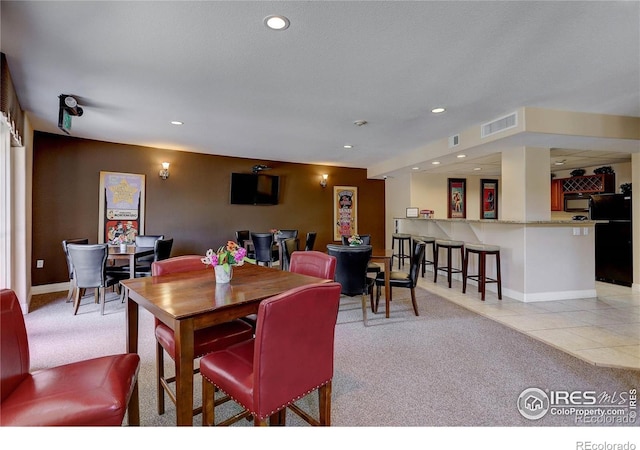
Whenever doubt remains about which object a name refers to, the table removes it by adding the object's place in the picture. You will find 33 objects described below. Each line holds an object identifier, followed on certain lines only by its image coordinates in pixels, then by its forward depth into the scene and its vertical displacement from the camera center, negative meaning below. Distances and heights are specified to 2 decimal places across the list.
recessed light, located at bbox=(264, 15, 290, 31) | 2.02 +1.33
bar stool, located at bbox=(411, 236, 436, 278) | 5.82 -0.33
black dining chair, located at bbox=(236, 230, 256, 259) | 6.11 -0.29
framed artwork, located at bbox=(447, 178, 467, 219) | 7.79 +0.63
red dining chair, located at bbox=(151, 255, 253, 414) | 1.79 -0.69
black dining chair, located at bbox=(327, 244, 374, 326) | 3.38 -0.50
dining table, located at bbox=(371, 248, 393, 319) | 3.65 -0.57
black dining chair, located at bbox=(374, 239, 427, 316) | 3.71 -0.68
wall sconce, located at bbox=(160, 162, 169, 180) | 5.83 +0.99
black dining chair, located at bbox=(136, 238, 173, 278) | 4.23 -0.41
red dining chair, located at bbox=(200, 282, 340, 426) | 1.30 -0.65
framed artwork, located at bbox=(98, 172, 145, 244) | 5.38 +0.31
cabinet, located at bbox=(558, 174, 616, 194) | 6.21 +0.83
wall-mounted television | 6.57 +0.76
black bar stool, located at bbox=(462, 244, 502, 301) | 4.44 -0.59
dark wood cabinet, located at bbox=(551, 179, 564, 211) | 7.30 +0.65
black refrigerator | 5.08 -0.25
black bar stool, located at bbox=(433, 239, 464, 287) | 5.07 -0.36
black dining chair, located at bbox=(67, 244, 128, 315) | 3.70 -0.50
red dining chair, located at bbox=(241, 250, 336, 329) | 2.31 -0.32
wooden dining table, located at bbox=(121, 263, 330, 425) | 1.37 -0.38
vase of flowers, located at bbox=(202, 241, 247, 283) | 1.94 -0.23
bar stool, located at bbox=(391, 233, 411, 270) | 6.59 -0.43
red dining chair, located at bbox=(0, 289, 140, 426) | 1.15 -0.67
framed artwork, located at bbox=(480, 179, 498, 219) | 8.07 +0.63
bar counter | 4.35 -0.51
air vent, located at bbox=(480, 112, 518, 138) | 3.73 +1.24
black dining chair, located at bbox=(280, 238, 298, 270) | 4.48 -0.38
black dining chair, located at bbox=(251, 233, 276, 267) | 5.56 -0.42
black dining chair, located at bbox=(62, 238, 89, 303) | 3.94 -0.56
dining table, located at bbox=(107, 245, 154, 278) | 3.99 -0.39
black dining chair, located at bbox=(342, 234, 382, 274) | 4.11 -0.32
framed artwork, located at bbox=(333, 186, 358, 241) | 7.84 +0.32
